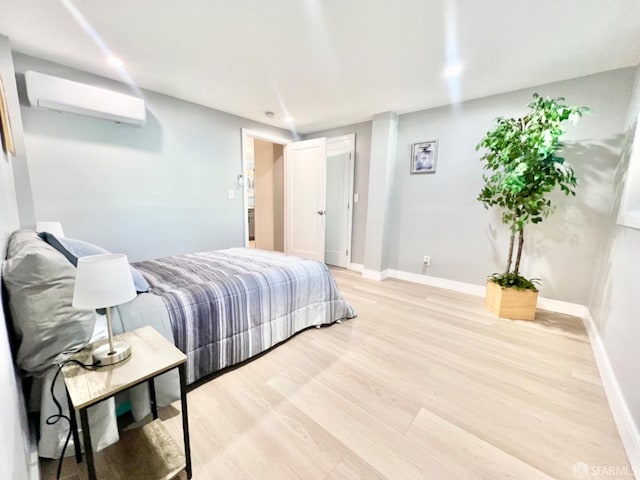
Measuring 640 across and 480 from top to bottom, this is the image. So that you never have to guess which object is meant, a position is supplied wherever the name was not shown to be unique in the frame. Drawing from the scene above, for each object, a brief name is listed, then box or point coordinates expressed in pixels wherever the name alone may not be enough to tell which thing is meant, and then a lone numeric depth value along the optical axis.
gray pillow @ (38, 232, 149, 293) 1.33
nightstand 0.85
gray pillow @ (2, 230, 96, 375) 0.97
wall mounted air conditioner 2.12
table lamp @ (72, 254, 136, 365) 0.87
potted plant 2.24
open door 4.02
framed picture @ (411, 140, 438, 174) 3.36
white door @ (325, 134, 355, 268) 4.14
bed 0.99
